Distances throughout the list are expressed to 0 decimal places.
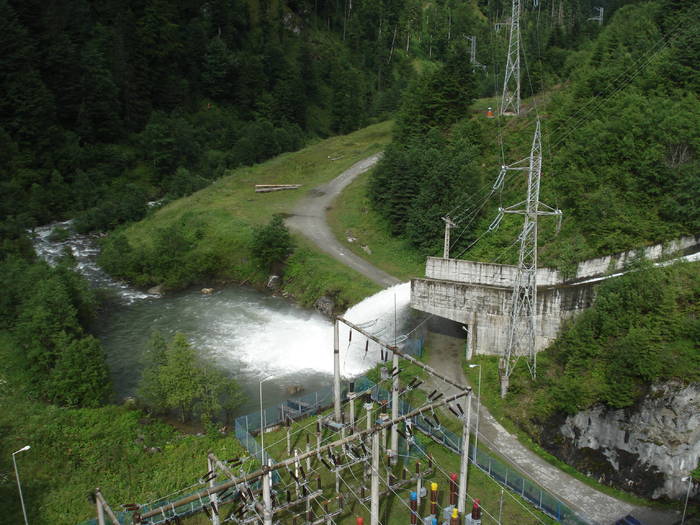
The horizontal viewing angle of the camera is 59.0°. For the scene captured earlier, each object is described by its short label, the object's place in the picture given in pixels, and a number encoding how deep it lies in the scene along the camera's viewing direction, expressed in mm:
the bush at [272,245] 54188
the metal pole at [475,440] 29578
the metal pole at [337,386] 31141
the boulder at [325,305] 48503
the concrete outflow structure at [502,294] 35750
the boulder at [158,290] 54472
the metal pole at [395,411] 28370
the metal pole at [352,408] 29956
